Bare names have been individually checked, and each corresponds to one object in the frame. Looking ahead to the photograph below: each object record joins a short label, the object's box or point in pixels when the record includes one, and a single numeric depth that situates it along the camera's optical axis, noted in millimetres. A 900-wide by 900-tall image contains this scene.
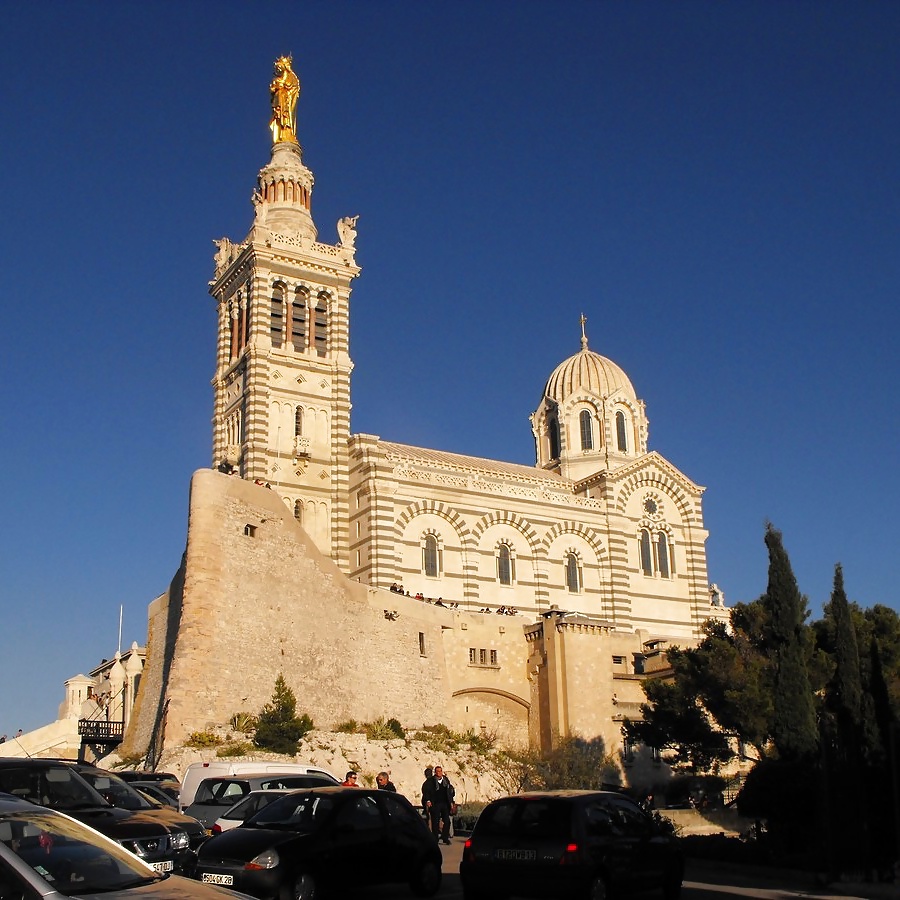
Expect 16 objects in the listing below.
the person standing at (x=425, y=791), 19172
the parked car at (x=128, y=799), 13111
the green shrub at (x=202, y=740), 26039
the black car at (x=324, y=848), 11141
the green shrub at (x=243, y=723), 27484
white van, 16219
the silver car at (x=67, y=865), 6406
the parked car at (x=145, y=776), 20403
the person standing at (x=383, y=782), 19172
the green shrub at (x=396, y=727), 32062
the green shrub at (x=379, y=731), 30734
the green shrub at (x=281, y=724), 26797
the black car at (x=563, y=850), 11203
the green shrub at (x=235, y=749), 25672
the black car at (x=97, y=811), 11406
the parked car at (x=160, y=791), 17078
